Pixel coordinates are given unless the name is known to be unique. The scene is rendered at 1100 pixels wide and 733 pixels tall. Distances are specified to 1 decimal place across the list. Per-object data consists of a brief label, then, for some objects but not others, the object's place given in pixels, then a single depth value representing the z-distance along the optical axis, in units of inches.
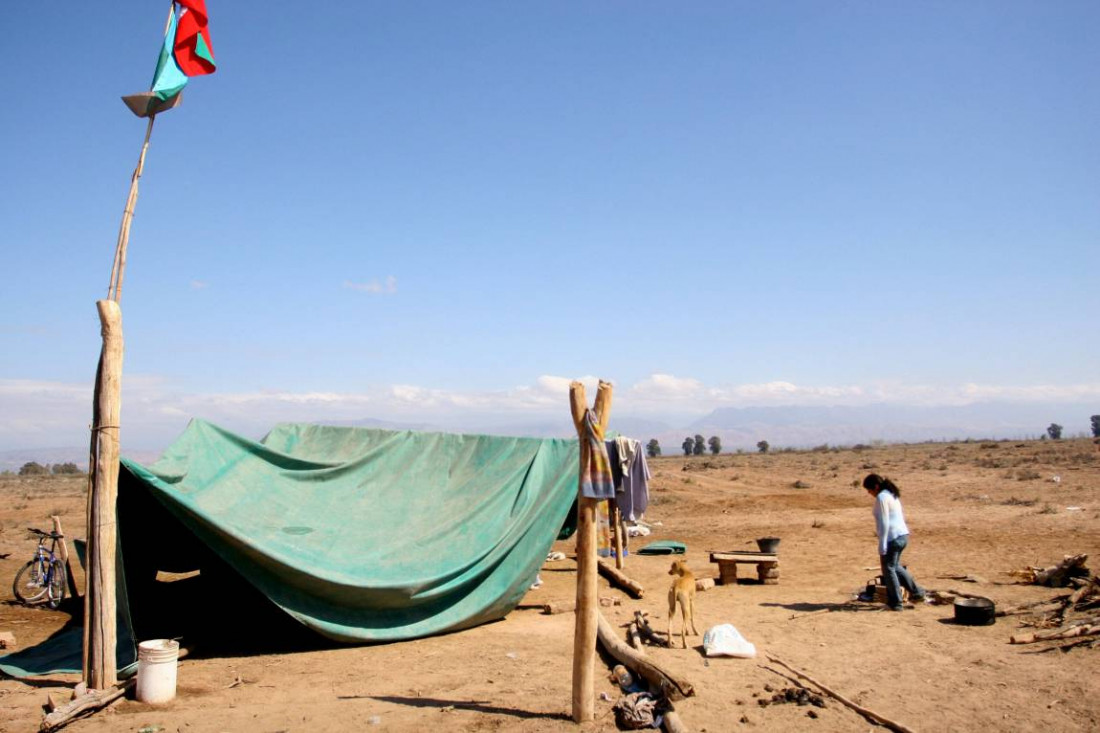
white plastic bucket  249.4
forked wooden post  223.6
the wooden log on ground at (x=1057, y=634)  288.0
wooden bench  450.3
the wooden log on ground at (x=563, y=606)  383.2
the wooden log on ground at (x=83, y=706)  224.7
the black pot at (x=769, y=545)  490.3
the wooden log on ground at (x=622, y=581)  412.5
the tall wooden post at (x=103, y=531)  254.1
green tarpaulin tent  306.8
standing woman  361.4
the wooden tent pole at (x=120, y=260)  266.4
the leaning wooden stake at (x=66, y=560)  391.9
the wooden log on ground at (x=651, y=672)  232.5
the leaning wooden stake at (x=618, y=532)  477.5
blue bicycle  405.7
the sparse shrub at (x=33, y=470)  1895.8
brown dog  306.0
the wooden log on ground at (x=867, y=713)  214.8
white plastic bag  288.4
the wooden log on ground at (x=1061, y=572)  390.3
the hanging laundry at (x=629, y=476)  443.8
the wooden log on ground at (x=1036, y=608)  338.0
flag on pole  285.4
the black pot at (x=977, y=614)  325.1
